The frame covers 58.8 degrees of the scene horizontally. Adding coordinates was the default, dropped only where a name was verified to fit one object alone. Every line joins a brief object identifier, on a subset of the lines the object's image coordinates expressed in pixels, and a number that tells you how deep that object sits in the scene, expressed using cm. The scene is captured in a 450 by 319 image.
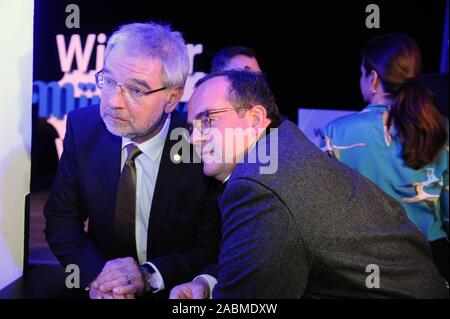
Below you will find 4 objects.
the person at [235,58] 194
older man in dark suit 129
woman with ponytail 155
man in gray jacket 94
